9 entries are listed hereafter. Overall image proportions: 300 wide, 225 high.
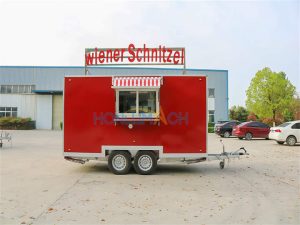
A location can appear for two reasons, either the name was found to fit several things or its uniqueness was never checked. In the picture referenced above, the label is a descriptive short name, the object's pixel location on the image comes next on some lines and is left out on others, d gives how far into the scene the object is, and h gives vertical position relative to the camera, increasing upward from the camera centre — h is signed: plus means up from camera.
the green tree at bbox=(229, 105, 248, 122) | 67.75 +1.11
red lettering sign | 12.88 +2.19
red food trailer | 11.60 -0.13
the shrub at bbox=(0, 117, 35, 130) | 46.78 -0.47
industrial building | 50.78 +4.25
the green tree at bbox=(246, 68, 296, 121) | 46.88 +3.15
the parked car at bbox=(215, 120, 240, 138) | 33.03 -0.78
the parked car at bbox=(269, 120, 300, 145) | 22.83 -0.76
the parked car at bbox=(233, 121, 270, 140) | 29.19 -0.77
